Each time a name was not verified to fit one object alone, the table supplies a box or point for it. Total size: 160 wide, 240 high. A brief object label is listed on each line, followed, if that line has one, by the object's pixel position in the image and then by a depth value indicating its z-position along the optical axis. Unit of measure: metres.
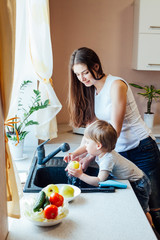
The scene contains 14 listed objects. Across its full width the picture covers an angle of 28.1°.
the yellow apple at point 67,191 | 1.37
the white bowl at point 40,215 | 1.16
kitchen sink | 1.81
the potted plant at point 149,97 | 3.07
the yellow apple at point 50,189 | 1.37
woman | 1.83
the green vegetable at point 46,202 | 1.23
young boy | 1.59
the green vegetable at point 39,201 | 1.21
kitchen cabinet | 2.86
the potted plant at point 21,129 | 2.11
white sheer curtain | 2.19
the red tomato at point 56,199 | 1.25
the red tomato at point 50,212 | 1.17
